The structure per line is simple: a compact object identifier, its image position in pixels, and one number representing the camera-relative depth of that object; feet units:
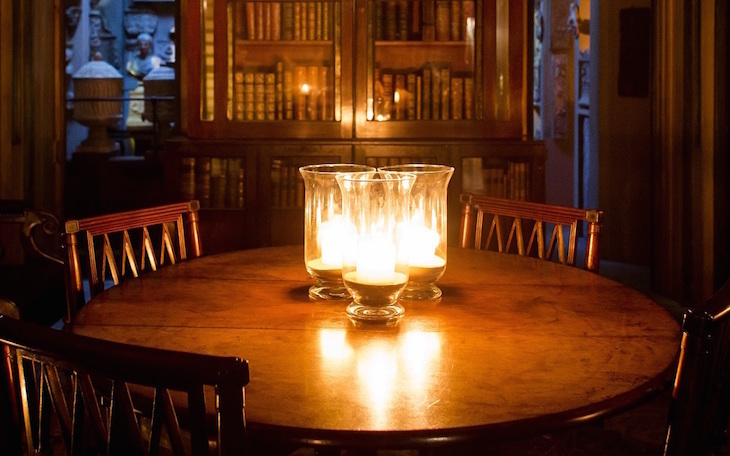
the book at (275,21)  13.97
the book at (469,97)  13.84
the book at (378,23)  13.78
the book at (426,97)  13.98
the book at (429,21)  13.97
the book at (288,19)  13.98
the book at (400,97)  13.96
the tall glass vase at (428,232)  5.62
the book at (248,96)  13.85
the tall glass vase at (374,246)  4.93
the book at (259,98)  13.91
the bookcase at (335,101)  13.57
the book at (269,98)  13.94
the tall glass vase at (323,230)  5.61
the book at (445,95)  13.94
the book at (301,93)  13.94
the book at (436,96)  13.96
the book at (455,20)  13.89
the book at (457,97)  13.88
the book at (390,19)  13.85
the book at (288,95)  13.98
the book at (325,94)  13.84
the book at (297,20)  13.93
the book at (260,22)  13.91
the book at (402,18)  13.91
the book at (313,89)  13.89
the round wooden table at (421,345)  3.59
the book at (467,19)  13.83
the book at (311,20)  13.83
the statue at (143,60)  30.09
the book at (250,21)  13.87
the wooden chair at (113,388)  2.75
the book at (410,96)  13.97
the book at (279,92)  13.98
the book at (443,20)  13.93
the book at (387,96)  13.88
